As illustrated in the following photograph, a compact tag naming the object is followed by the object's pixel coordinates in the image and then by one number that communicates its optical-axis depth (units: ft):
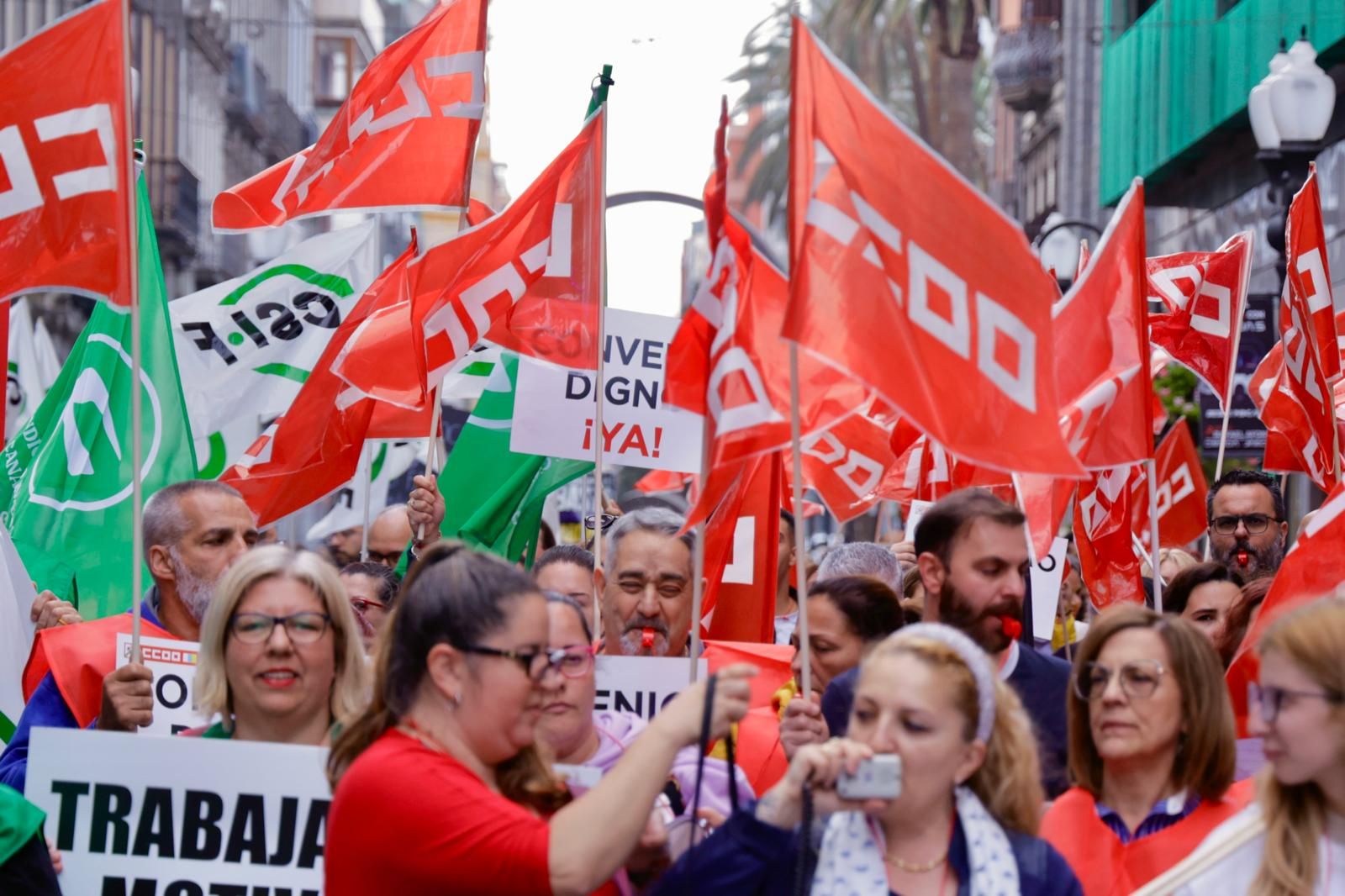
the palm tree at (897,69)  103.50
